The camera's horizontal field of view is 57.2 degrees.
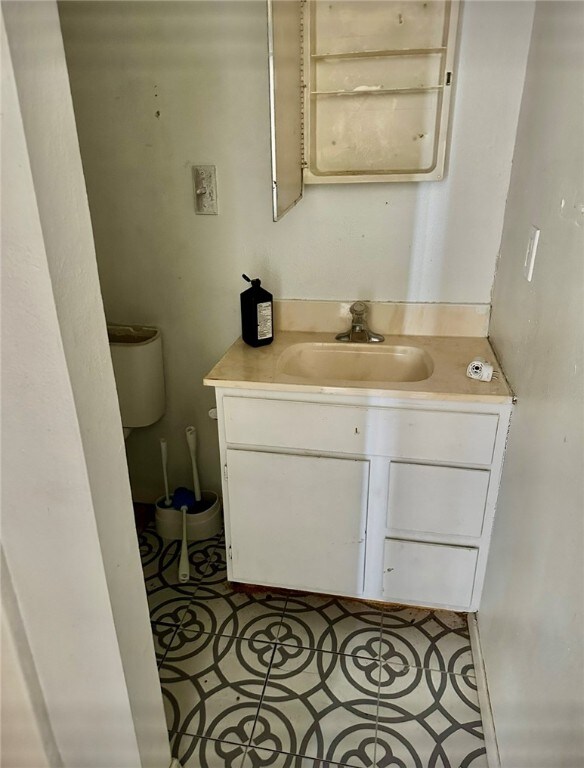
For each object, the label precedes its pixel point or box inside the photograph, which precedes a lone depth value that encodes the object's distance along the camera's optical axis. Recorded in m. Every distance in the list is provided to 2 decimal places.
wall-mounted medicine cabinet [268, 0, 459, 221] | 1.41
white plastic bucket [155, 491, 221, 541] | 2.00
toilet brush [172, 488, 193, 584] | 1.84
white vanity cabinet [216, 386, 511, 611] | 1.41
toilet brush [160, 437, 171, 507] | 1.99
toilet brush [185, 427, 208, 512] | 1.97
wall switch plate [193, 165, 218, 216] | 1.69
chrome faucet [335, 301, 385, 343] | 1.69
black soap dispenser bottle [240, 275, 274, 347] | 1.64
